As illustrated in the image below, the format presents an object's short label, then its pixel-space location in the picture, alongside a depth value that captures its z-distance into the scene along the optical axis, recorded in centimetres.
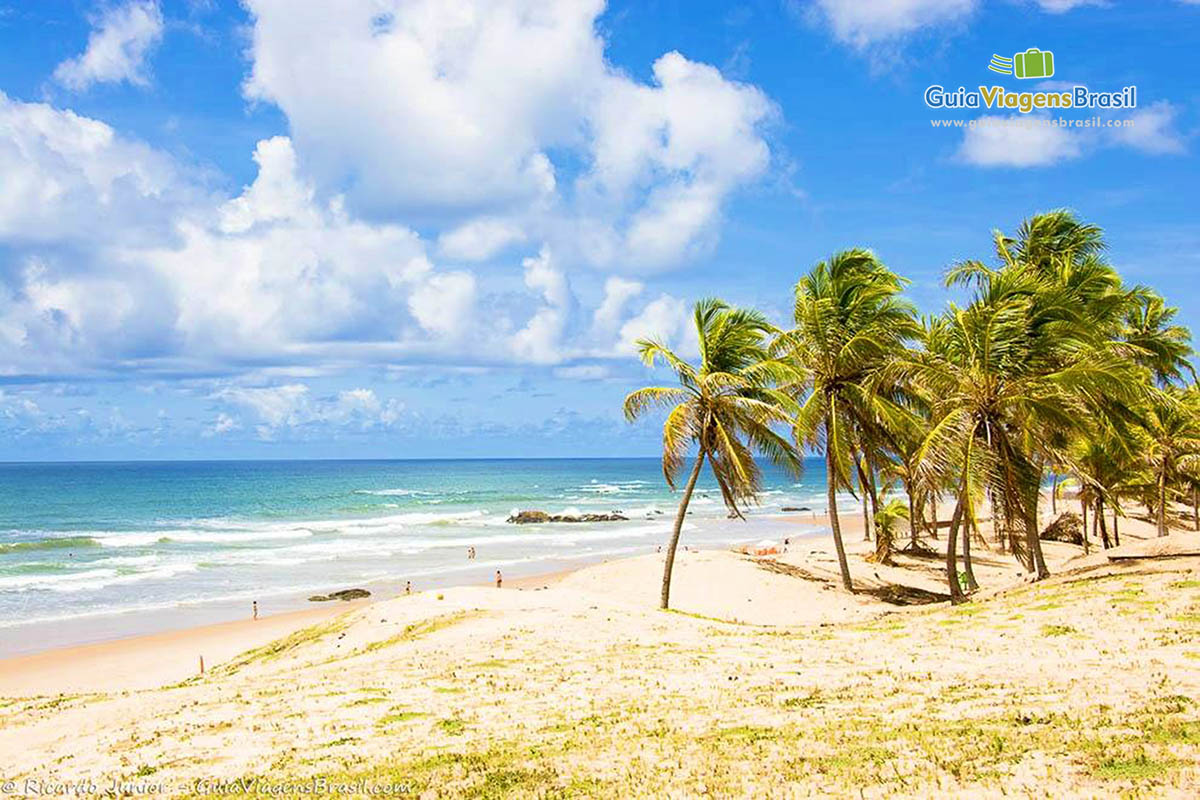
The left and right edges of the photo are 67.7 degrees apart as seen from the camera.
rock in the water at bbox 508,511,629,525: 7794
